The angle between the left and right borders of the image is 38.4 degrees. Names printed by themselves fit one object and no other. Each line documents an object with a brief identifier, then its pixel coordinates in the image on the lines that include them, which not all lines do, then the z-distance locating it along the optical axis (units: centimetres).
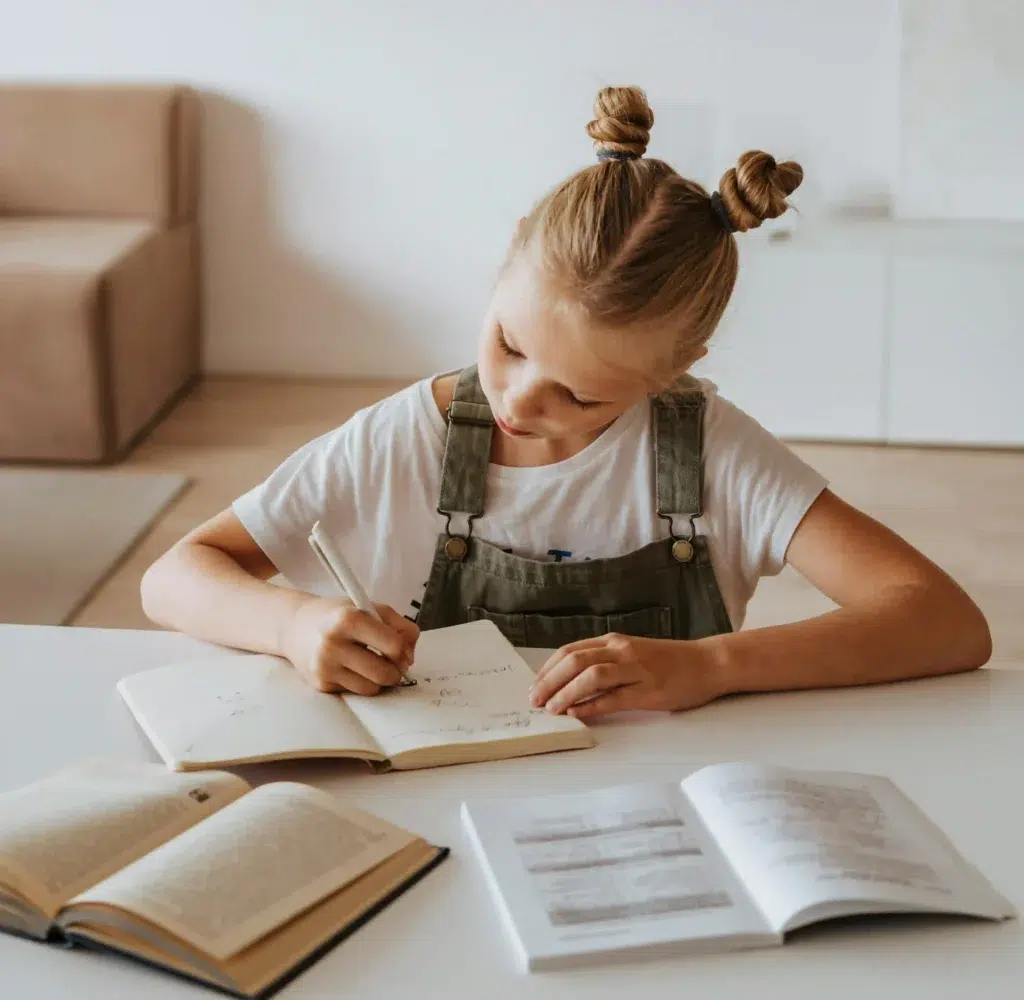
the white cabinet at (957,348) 357
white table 75
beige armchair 326
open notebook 98
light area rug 262
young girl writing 112
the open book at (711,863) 79
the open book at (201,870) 75
